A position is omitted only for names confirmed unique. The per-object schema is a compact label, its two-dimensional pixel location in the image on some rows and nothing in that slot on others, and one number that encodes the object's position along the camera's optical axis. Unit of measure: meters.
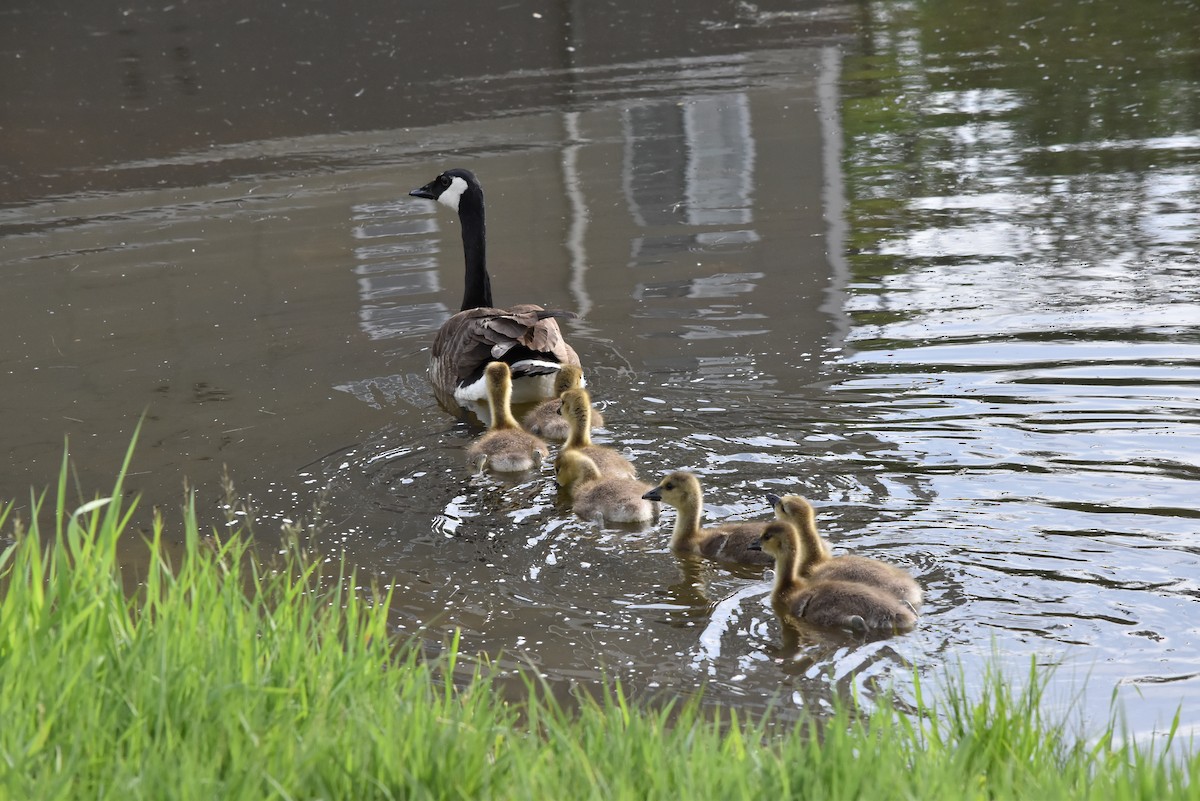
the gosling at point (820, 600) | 10.62
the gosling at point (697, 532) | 12.44
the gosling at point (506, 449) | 15.02
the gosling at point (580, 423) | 14.69
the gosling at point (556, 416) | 16.51
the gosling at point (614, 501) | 13.32
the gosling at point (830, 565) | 10.92
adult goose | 17.73
